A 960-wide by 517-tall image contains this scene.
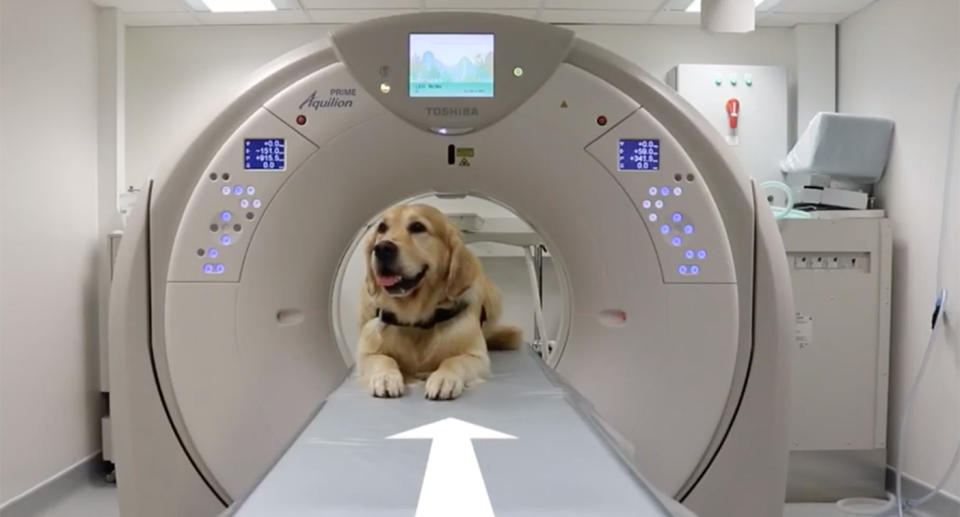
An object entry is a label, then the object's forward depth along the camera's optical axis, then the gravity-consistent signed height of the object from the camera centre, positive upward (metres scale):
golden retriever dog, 1.45 -0.12
